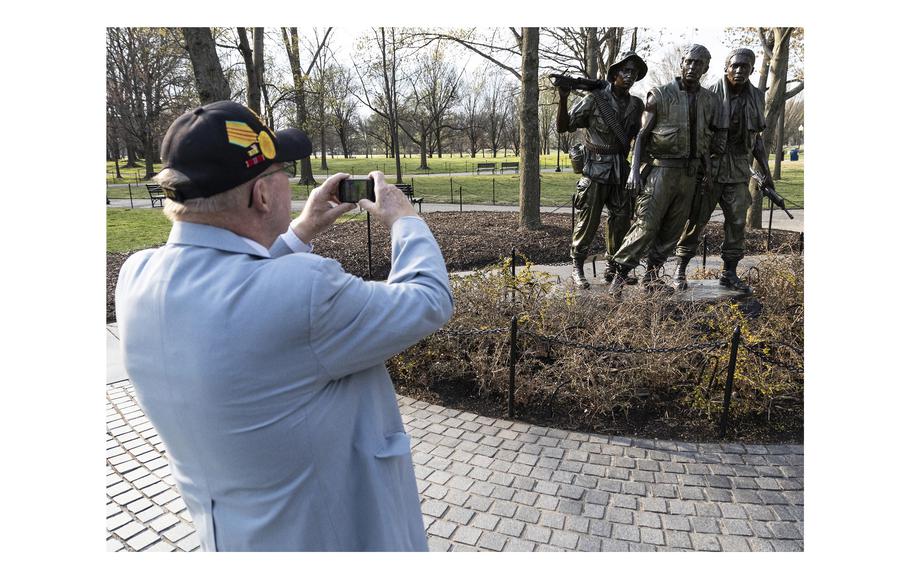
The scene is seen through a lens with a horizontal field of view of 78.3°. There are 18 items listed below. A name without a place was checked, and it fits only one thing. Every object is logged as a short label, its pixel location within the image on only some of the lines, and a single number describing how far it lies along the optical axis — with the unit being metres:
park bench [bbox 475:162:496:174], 45.68
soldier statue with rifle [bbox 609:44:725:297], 5.83
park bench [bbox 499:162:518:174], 45.11
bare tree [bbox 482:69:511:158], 57.91
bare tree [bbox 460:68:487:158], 59.46
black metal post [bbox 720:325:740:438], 4.09
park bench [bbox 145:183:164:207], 21.59
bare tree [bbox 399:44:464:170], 41.38
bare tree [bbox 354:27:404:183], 22.59
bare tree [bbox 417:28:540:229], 11.98
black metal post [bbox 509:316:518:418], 4.48
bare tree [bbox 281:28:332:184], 24.83
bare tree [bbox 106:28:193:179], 30.38
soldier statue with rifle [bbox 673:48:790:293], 5.94
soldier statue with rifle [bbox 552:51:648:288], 6.38
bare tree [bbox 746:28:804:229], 11.94
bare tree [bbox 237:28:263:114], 14.60
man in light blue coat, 1.22
